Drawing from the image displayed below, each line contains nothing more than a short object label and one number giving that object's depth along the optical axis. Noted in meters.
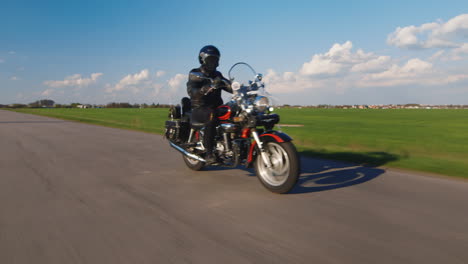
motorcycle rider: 5.26
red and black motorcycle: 4.26
